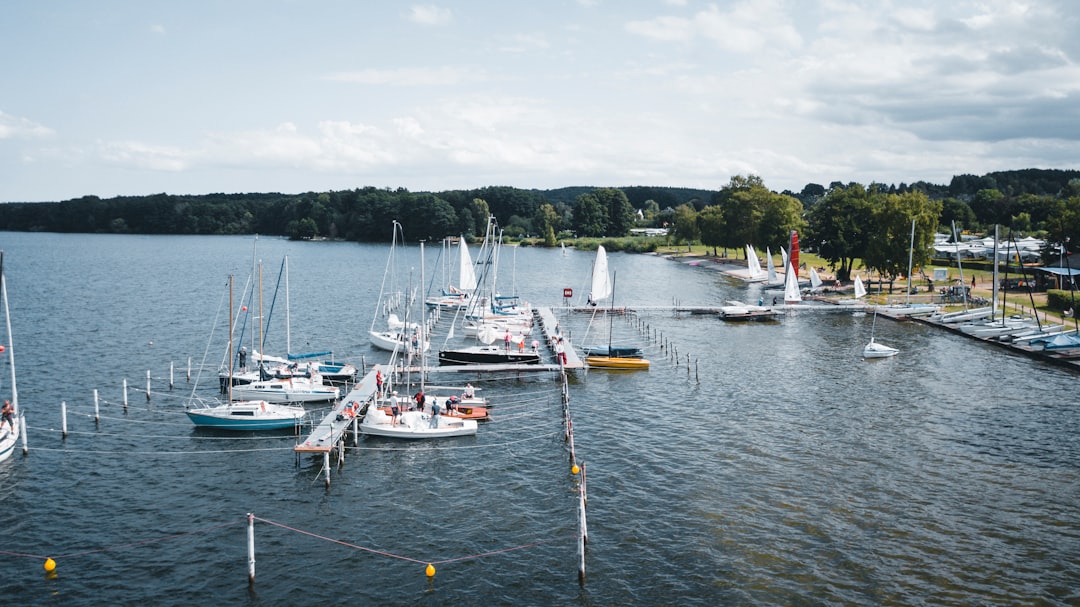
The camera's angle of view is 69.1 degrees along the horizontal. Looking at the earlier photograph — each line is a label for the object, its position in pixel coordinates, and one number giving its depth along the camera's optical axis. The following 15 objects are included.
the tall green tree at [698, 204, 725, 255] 178.12
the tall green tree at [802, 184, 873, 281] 119.56
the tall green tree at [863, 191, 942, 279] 106.81
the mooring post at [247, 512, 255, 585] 29.49
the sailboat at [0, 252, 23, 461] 42.12
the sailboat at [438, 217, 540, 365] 64.81
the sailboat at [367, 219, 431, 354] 58.83
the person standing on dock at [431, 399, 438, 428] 46.94
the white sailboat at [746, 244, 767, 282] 133.12
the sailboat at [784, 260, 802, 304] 99.94
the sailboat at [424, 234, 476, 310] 100.06
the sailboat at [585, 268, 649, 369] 65.50
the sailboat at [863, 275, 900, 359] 70.25
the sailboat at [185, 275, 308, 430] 48.06
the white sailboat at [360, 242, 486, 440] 46.34
